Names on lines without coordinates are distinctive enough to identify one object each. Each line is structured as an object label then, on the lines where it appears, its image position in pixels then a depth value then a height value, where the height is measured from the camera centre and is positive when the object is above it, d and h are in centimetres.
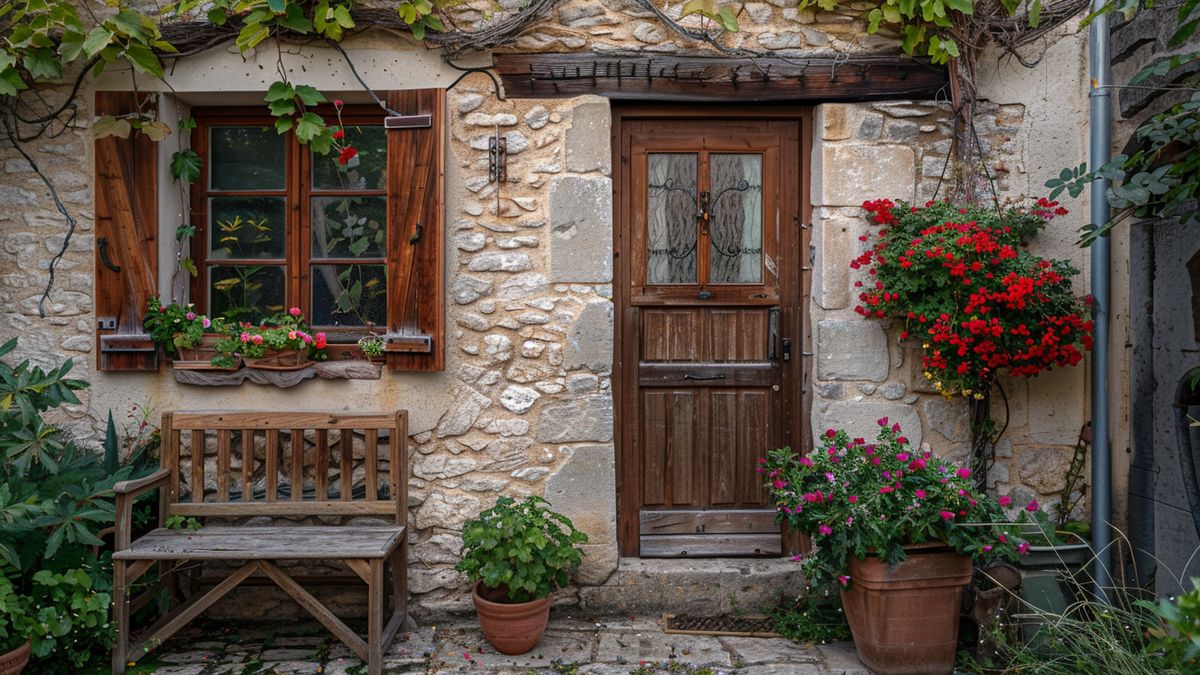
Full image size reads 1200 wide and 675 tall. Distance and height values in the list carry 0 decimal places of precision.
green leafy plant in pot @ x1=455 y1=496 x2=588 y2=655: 338 -95
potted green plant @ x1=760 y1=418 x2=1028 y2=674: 320 -81
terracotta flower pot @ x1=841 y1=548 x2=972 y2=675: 325 -108
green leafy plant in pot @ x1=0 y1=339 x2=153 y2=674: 308 -78
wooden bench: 326 -74
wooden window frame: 402 +65
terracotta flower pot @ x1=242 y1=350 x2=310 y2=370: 379 -13
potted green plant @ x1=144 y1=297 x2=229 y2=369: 379 +0
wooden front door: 402 +5
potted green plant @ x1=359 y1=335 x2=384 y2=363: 381 -7
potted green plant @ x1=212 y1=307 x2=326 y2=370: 375 -7
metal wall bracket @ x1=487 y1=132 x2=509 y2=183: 380 +79
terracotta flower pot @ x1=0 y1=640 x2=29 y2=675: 304 -120
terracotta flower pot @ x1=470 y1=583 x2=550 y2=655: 343 -119
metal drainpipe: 363 +9
